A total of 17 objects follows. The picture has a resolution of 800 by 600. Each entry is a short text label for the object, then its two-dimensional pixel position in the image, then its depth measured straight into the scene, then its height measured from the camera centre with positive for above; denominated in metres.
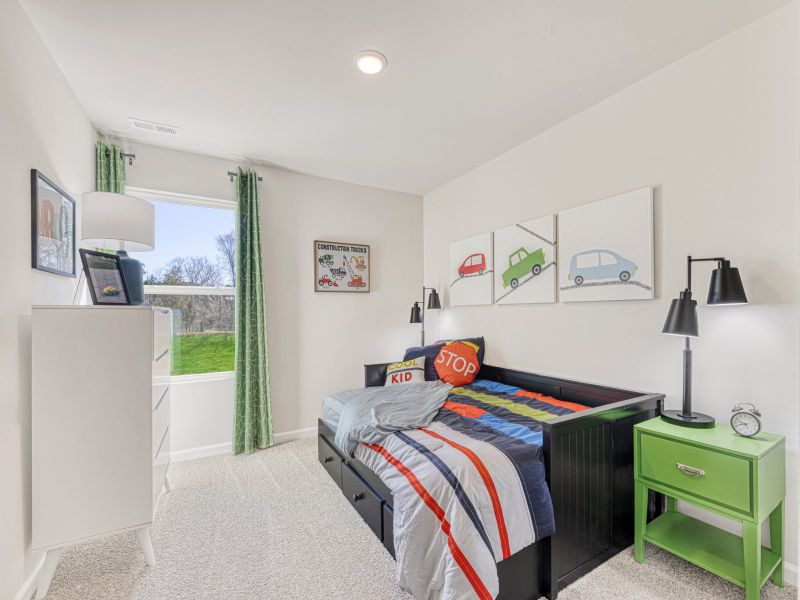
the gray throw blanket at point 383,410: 1.99 -0.68
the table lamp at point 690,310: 1.63 -0.05
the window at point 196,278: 3.10 +0.19
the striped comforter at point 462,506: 1.32 -0.83
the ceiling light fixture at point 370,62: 1.95 +1.32
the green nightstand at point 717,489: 1.43 -0.82
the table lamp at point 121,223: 1.95 +0.42
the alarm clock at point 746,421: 1.60 -0.55
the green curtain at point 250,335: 3.14 -0.31
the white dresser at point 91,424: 1.60 -0.57
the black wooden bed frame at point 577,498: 1.54 -0.99
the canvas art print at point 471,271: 3.32 +0.28
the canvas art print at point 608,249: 2.14 +0.32
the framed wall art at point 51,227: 1.71 +0.38
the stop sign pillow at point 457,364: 3.06 -0.55
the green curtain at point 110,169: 2.69 +0.99
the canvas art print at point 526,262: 2.73 +0.30
